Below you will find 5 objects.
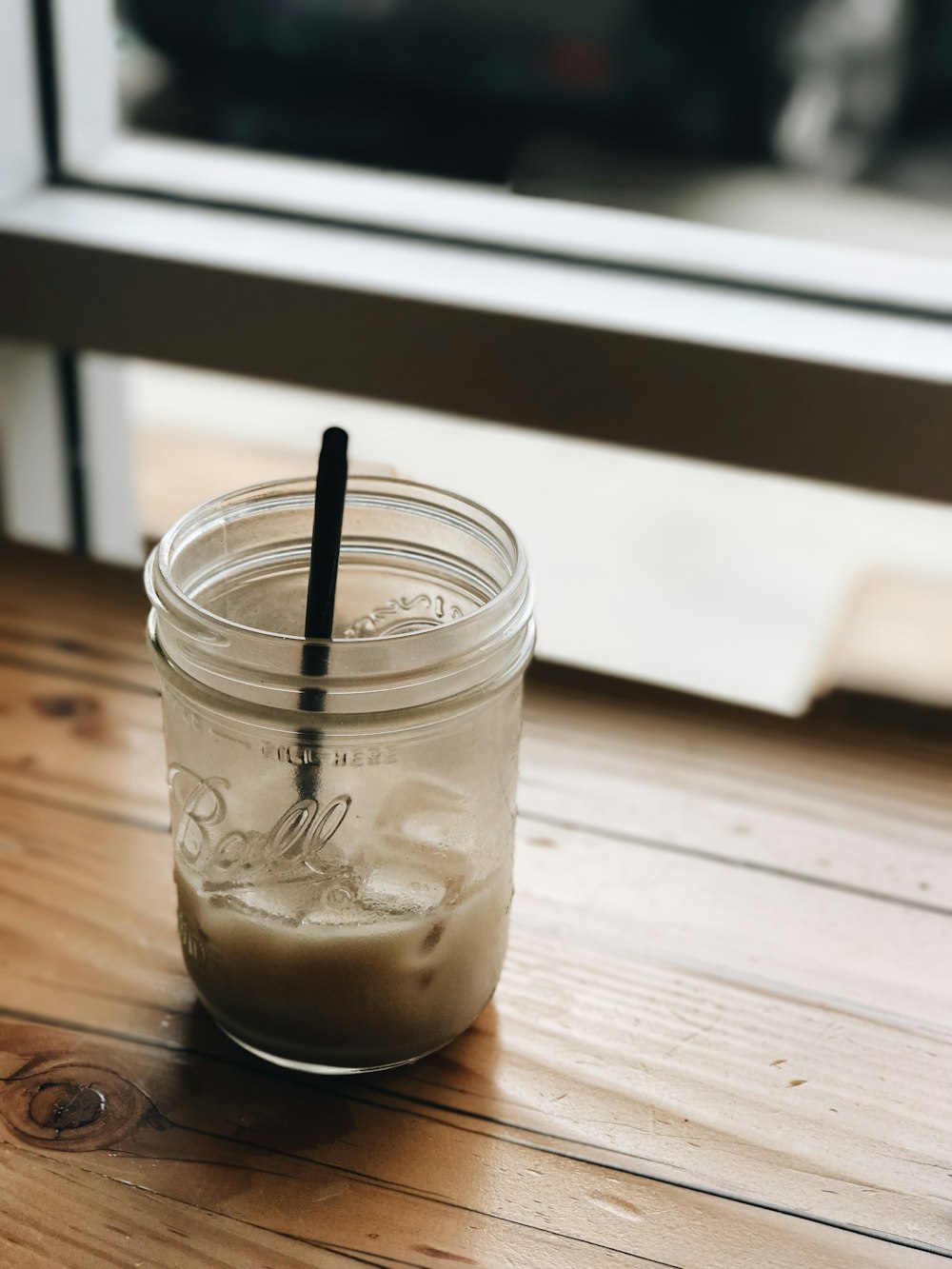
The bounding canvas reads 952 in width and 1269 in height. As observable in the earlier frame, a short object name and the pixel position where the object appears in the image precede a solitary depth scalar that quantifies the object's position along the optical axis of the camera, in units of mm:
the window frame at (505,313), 894
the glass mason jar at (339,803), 534
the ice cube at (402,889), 556
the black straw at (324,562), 506
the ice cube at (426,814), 574
